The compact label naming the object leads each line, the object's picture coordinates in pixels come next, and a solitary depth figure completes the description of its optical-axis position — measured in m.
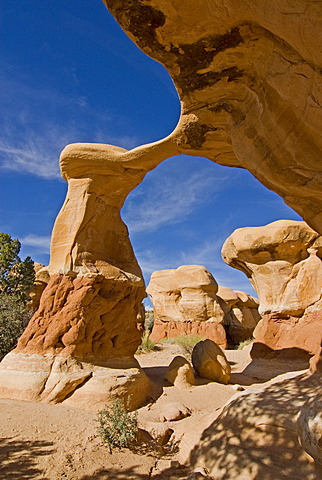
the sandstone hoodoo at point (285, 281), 10.25
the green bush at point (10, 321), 11.55
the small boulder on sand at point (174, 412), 6.36
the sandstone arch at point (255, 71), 3.05
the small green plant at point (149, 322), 28.07
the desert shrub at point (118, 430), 4.69
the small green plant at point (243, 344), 20.17
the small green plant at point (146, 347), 16.58
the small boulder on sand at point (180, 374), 8.49
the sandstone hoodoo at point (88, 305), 6.79
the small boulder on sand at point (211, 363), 9.48
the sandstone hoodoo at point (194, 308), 20.77
